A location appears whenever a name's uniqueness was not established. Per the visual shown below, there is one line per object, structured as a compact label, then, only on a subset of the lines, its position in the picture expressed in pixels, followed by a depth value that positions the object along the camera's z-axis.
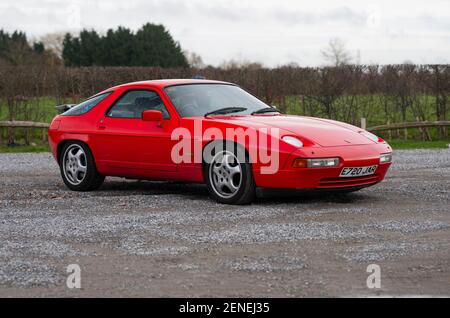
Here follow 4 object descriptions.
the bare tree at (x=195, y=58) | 92.19
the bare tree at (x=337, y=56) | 64.38
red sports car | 9.89
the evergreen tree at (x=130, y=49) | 64.62
